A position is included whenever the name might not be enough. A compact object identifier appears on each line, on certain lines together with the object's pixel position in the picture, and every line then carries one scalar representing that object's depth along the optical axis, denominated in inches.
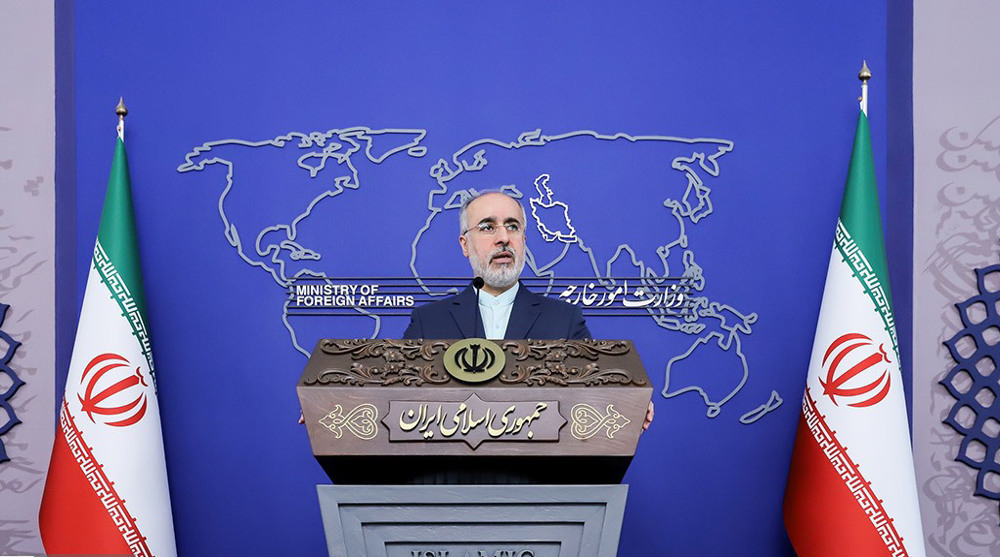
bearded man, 237.9
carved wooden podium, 161.2
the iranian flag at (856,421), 261.6
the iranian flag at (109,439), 269.1
